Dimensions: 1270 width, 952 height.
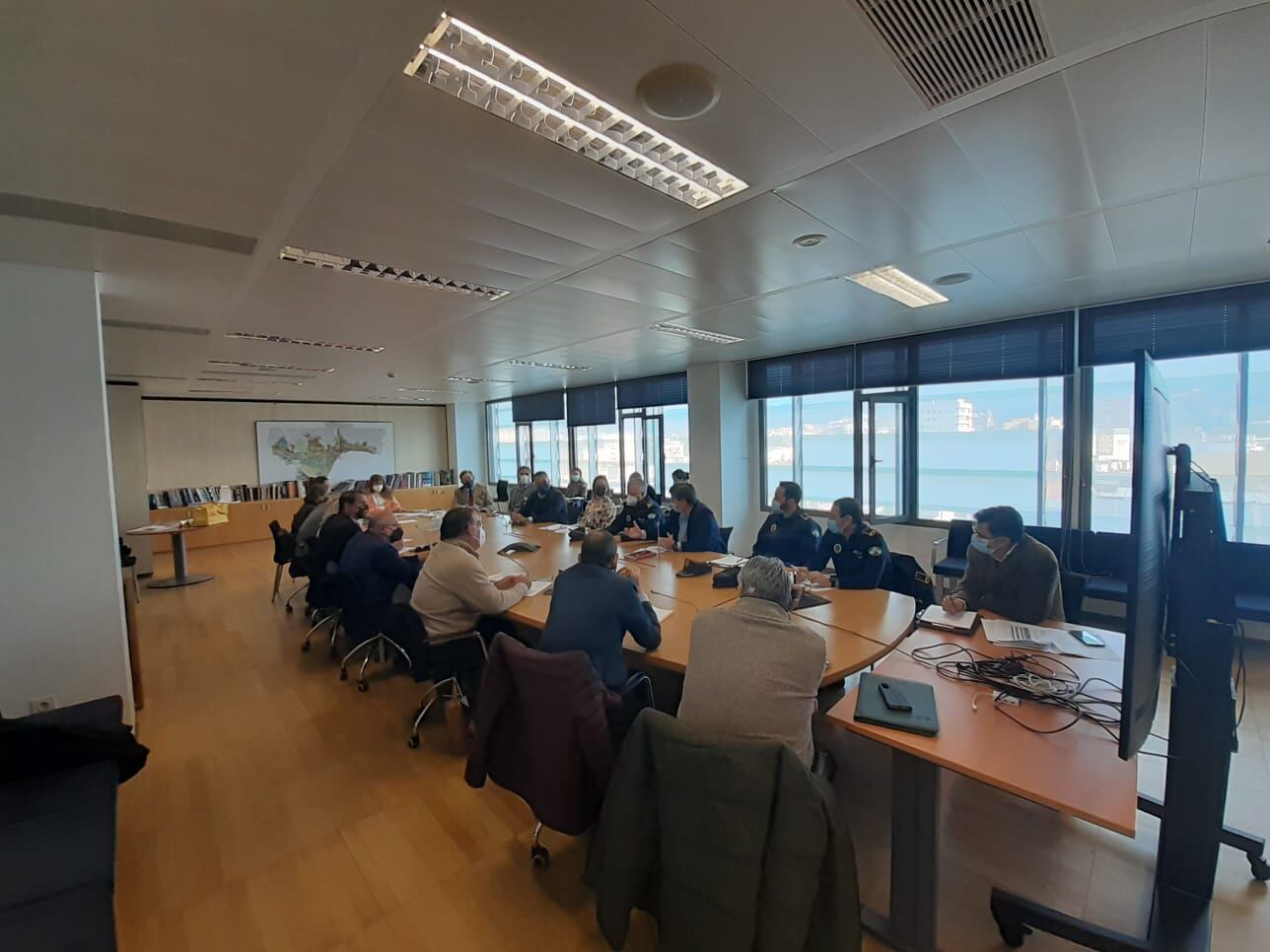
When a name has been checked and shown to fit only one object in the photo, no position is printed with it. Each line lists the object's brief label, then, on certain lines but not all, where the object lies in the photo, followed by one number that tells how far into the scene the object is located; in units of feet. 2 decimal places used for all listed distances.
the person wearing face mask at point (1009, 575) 9.09
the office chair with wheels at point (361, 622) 12.26
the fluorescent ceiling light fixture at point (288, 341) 16.12
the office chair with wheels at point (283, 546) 18.42
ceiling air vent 4.35
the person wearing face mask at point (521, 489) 28.04
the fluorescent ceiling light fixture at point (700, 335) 16.63
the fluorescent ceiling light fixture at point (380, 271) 9.53
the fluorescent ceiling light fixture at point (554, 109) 4.80
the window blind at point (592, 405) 31.63
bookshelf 29.28
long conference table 7.47
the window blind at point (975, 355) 16.05
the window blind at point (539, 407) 35.12
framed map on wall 34.12
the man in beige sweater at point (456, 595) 9.61
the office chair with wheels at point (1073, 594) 10.50
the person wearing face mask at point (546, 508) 21.84
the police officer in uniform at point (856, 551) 11.66
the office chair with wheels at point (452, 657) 9.41
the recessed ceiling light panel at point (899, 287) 11.62
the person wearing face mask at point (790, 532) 14.24
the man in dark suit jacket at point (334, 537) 14.28
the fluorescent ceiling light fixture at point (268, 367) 20.60
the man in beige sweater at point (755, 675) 5.33
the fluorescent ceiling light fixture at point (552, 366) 23.53
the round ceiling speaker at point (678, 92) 4.98
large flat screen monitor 3.84
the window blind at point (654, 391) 26.99
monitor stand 4.97
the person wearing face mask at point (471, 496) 25.67
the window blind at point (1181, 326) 13.21
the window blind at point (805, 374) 21.01
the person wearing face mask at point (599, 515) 17.57
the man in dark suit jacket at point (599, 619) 7.24
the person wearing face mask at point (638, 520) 16.60
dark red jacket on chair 5.83
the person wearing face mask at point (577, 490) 27.22
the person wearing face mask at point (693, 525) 15.16
